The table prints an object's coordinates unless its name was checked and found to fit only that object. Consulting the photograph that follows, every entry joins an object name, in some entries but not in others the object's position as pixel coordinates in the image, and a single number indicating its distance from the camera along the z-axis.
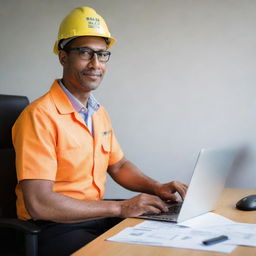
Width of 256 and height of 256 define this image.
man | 1.56
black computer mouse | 1.57
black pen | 1.16
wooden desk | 1.11
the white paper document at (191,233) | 1.17
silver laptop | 1.37
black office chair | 1.70
